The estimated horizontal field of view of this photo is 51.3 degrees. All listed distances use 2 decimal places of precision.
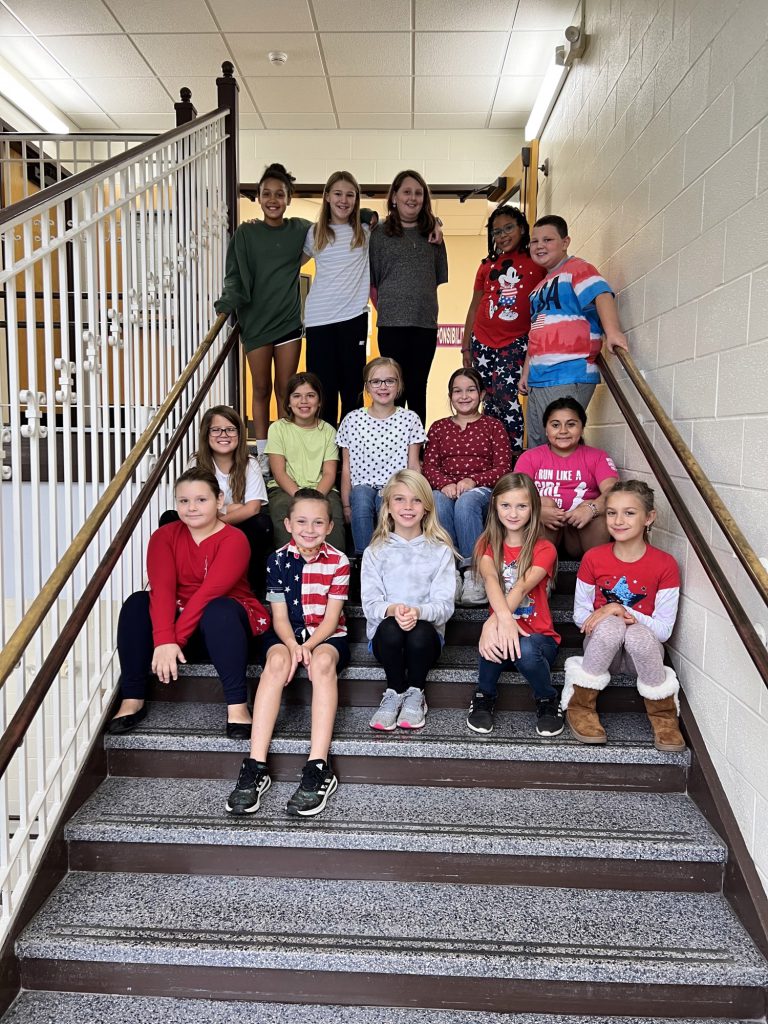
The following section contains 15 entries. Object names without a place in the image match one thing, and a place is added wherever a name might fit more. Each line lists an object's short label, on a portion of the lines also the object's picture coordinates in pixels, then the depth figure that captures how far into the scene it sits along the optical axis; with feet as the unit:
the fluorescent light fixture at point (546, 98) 14.50
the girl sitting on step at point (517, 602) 7.41
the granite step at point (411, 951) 5.47
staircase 5.50
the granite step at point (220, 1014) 5.43
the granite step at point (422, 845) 6.25
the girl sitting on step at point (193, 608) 7.33
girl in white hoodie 7.50
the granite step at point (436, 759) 7.05
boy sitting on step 6.89
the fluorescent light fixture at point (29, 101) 15.99
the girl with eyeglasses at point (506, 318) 11.96
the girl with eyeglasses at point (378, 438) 10.03
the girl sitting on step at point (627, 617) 7.20
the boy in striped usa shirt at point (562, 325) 9.95
